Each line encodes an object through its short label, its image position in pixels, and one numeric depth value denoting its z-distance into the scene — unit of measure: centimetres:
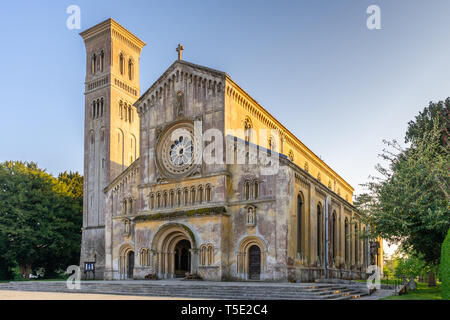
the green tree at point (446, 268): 2007
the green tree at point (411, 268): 3656
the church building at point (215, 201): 3162
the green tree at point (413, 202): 2462
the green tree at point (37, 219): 4700
